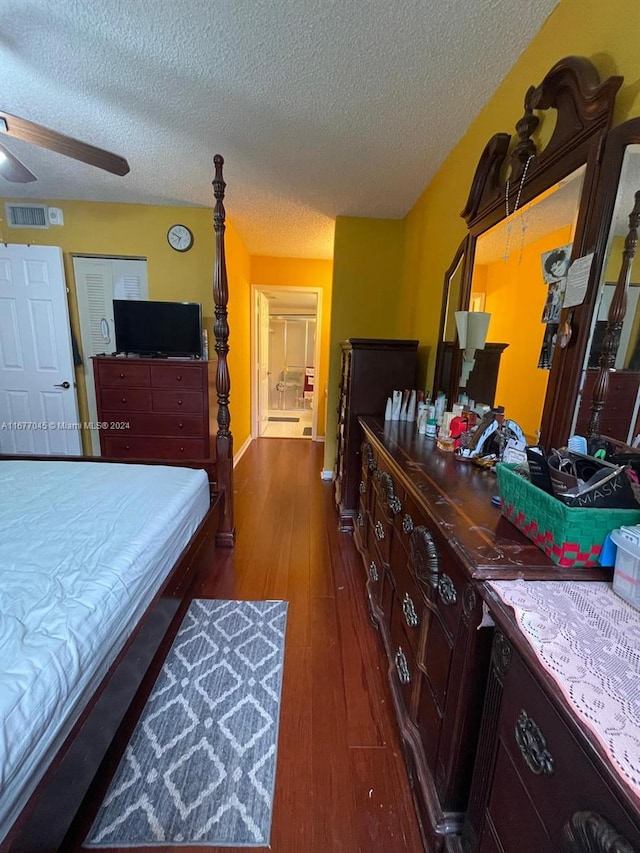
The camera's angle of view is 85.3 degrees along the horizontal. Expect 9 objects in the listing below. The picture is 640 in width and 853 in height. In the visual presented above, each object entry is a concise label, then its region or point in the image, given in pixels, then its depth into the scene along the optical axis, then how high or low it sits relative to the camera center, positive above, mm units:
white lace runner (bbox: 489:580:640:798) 443 -450
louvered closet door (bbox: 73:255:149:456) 3268 +526
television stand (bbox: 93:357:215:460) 2988 -515
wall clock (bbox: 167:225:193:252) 3207 +1008
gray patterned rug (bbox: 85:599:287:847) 976 -1314
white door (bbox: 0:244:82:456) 3123 -132
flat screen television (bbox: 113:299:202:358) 3043 +169
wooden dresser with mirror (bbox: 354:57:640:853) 794 -195
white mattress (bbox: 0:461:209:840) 739 -704
